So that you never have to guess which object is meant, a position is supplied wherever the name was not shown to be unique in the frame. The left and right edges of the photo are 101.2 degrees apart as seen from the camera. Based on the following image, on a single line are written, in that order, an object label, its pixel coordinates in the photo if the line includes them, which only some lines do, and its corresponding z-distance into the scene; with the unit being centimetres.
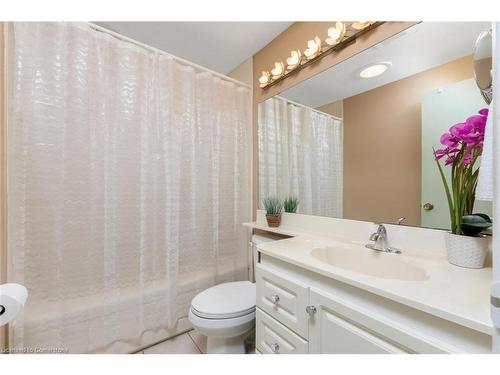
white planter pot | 72
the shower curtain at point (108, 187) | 107
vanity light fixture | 113
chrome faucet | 97
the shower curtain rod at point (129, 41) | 124
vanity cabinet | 51
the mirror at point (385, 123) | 89
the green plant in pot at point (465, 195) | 72
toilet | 108
